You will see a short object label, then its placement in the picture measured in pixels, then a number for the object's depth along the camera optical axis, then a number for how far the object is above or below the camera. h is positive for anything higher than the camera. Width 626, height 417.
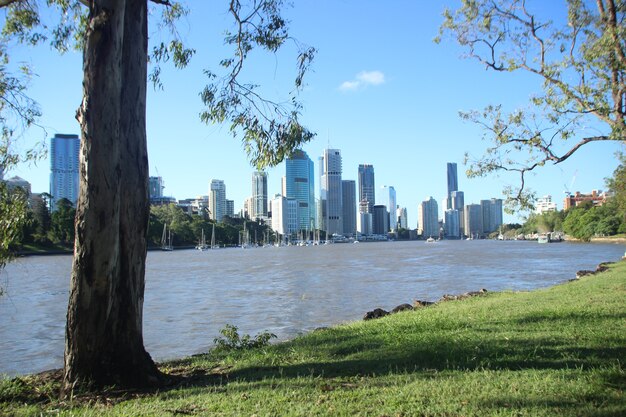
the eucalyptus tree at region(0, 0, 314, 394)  6.44 +0.26
